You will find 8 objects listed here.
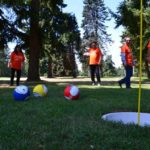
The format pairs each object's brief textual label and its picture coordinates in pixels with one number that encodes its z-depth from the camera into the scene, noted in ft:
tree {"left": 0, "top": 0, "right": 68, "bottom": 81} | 39.55
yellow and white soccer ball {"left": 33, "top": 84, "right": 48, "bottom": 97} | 16.84
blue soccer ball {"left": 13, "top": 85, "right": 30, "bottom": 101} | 15.41
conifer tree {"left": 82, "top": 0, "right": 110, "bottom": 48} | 128.79
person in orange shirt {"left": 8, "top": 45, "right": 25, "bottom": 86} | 27.97
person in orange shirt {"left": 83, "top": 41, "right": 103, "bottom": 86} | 26.76
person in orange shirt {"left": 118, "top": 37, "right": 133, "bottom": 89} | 22.90
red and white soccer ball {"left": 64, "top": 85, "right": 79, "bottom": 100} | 15.77
